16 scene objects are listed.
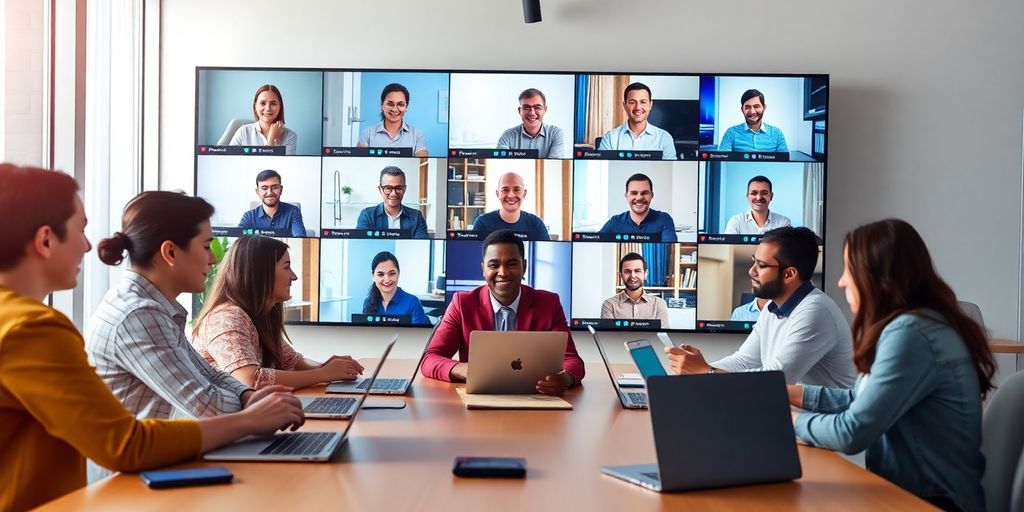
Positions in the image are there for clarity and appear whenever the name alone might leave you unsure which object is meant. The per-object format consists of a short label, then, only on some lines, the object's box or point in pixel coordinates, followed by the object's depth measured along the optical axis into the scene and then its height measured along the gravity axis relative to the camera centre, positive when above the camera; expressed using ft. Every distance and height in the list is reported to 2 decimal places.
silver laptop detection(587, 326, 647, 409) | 9.41 -1.67
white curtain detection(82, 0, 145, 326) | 15.70 +1.80
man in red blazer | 12.84 -0.99
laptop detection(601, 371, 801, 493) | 5.74 -1.21
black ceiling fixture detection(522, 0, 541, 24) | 16.22 +3.82
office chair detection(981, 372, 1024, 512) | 7.39 -1.60
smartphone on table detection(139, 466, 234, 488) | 5.65 -1.50
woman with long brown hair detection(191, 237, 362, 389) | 10.21 -1.05
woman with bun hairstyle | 7.36 -0.69
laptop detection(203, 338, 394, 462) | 6.42 -1.54
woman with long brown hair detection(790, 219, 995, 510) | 6.86 -1.02
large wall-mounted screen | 16.19 +0.92
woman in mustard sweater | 5.41 -0.89
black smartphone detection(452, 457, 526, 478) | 6.13 -1.53
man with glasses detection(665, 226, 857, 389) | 10.65 -1.04
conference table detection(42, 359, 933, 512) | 5.46 -1.57
